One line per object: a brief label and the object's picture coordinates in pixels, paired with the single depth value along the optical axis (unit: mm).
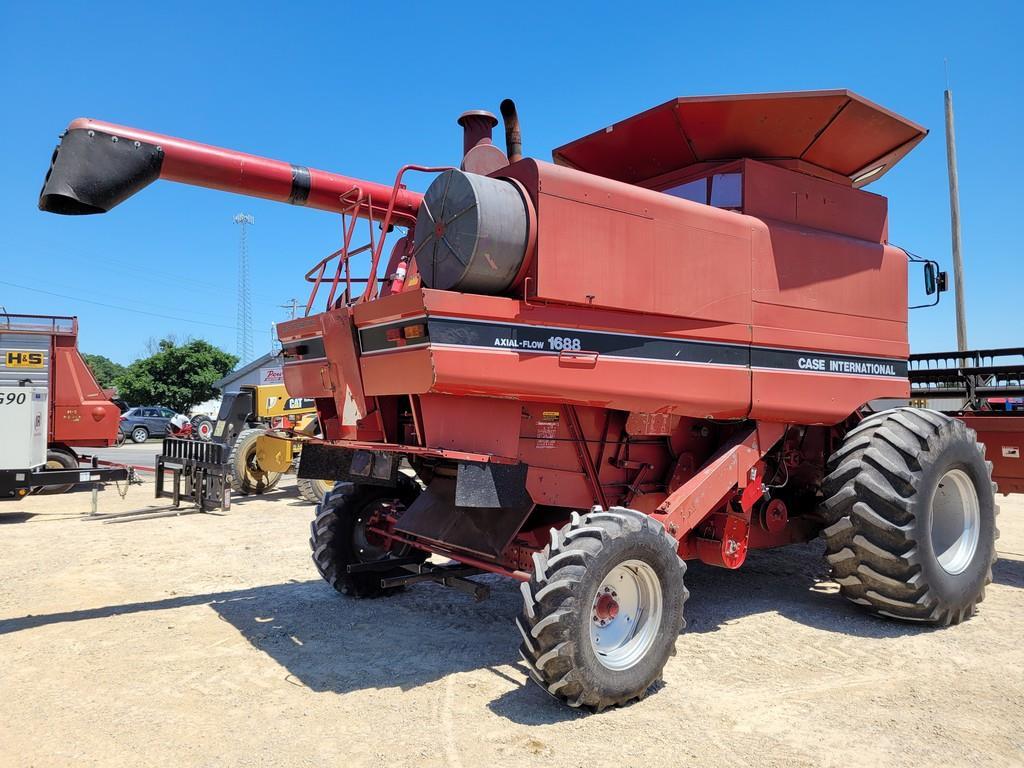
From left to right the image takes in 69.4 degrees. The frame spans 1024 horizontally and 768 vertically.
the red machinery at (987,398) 7430
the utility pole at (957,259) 14719
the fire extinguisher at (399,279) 5508
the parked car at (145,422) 34438
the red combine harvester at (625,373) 4289
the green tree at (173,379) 43719
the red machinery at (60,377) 13734
